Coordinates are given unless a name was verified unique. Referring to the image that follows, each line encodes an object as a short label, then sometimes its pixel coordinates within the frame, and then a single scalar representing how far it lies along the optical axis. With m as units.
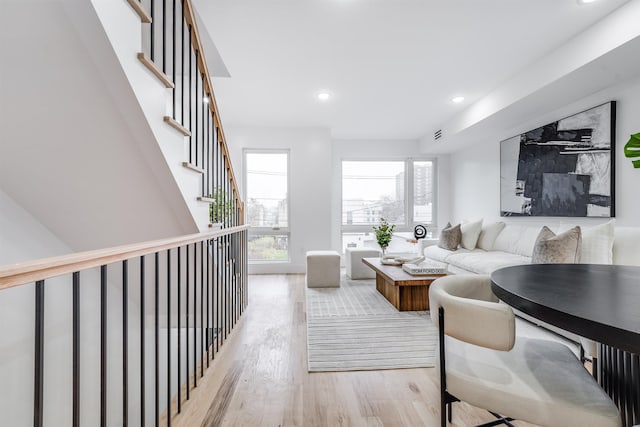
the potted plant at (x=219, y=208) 2.69
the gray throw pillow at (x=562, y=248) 2.63
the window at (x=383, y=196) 6.14
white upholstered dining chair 0.87
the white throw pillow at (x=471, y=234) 4.51
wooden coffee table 2.96
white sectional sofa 2.54
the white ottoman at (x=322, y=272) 4.13
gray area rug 2.11
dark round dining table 0.69
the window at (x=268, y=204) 5.40
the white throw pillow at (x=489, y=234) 4.36
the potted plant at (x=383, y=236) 4.21
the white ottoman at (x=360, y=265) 4.57
